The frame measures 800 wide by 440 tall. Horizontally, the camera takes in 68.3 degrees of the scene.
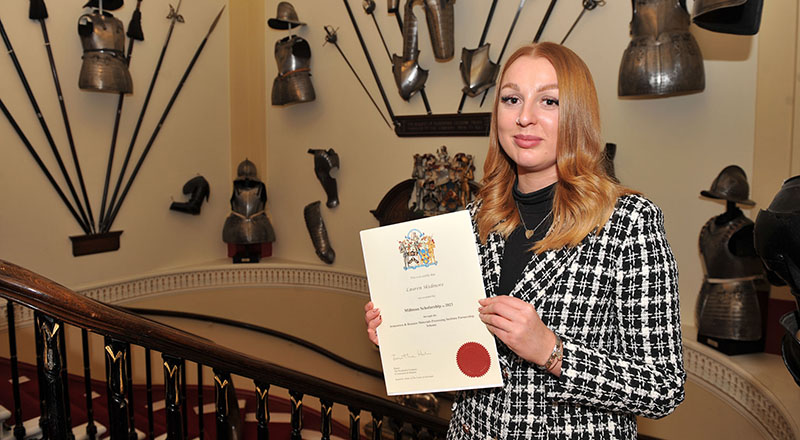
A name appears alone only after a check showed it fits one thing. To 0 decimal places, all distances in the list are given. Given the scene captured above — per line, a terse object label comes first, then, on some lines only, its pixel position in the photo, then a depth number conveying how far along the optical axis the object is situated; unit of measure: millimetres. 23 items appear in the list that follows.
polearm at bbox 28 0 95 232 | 4168
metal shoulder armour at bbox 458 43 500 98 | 3986
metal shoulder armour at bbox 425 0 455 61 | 4051
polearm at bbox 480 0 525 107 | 3890
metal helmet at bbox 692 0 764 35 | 1889
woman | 1093
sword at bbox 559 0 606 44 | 3546
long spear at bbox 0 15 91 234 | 4102
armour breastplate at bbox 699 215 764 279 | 2832
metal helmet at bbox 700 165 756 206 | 2912
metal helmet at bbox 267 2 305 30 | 4922
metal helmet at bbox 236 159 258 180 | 5312
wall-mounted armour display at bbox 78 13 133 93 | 4203
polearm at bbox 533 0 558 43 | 3725
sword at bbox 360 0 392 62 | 4730
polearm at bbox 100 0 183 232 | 4781
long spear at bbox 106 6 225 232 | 4836
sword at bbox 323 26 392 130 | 5031
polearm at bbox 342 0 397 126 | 4742
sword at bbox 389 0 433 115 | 4473
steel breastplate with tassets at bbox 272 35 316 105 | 5004
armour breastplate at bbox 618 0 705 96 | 2895
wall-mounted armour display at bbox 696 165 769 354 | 2836
